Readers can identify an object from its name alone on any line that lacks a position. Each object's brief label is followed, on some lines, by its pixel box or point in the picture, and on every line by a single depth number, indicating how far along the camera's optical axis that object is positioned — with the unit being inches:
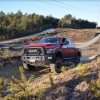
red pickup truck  460.4
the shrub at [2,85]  261.7
